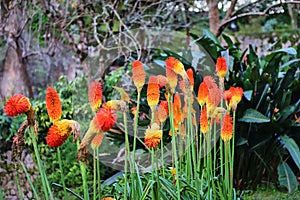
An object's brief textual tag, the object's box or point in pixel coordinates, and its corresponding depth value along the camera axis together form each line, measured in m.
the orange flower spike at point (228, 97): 2.66
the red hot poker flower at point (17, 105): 1.93
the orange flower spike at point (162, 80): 2.38
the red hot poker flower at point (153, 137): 2.18
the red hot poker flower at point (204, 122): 2.45
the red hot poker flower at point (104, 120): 1.86
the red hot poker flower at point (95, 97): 2.06
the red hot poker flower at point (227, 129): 2.36
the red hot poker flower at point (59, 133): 1.91
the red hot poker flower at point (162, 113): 2.49
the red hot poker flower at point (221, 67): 2.58
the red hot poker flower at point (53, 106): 2.00
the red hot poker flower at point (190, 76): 2.60
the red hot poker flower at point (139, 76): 2.23
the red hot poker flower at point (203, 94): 2.46
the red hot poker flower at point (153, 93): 2.25
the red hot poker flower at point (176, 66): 2.38
